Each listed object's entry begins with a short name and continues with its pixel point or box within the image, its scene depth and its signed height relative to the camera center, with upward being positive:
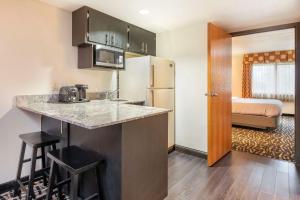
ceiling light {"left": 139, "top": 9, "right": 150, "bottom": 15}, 2.62 +1.21
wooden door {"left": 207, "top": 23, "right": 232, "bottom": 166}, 2.81 +0.09
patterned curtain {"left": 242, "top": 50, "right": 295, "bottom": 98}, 6.61 +1.39
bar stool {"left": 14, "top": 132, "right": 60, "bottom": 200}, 1.84 -0.51
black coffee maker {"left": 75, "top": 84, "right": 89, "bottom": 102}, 2.64 +0.11
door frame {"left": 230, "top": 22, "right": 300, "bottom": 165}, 2.85 +0.17
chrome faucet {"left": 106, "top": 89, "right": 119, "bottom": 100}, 3.21 +0.09
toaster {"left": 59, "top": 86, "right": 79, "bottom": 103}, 2.49 +0.07
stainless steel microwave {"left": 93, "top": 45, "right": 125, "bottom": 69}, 2.64 +0.62
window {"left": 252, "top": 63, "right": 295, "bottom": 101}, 6.68 +0.65
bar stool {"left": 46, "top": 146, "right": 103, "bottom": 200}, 1.42 -0.50
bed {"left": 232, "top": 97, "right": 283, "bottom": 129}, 4.78 -0.37
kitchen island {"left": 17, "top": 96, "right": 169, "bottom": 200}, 1.52 -0.39
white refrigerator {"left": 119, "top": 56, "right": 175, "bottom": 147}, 3.03 +0.28
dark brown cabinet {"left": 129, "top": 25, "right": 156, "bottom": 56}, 3.16 +1.02
